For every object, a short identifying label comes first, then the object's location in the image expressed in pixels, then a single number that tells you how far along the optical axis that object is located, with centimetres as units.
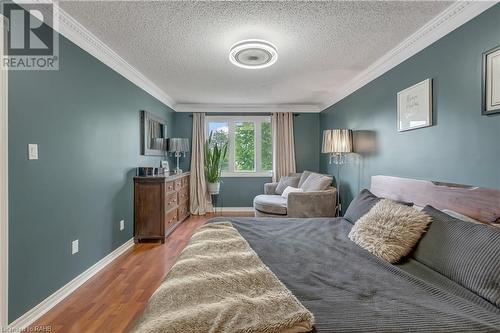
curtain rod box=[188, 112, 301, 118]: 552
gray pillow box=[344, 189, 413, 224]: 213
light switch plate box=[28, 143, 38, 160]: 181
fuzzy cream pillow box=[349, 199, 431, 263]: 152
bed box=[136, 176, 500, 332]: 88
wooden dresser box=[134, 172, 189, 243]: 350
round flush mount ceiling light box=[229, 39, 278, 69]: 242
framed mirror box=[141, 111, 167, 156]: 378
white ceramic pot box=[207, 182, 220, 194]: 523
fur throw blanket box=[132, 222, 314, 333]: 81
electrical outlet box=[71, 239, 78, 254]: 227
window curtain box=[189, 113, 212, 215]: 536
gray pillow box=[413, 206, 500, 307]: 111
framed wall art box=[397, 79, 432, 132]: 225
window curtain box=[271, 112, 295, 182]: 545
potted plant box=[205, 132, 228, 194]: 526
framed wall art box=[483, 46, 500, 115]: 162
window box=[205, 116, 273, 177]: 561
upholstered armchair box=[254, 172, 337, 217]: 365
